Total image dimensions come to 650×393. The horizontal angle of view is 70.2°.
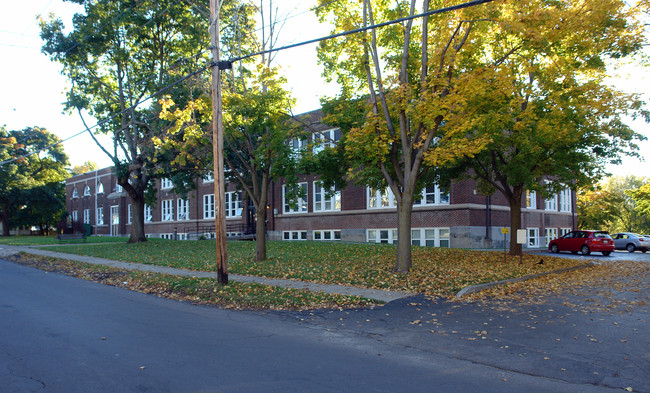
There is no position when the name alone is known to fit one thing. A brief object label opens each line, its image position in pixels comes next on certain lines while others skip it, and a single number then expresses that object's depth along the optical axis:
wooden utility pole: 11.95
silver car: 31.58
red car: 26.67
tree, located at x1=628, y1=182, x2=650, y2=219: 45.91
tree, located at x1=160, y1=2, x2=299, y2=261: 15.52
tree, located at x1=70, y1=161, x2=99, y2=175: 100.38
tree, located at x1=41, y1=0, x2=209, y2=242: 24.72
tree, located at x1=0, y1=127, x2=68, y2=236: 52.31
